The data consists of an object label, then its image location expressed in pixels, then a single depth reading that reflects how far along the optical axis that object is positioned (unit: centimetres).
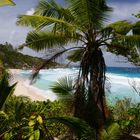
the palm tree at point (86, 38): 428
